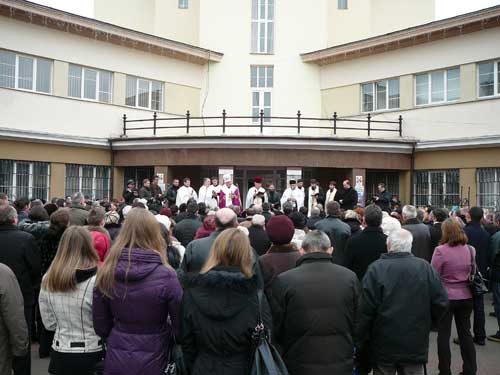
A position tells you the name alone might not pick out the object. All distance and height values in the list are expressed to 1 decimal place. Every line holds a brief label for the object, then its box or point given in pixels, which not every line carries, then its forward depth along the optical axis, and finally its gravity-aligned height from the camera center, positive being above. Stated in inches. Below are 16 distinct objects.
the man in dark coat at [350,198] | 657.6 +1.3
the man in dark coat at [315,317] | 164.7 -37.8
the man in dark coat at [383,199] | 658.2 +0.5
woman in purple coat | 149.4 -30.2
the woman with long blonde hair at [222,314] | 145.9 -32.8
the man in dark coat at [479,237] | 350.6 -24.7
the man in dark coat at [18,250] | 237.5 -25.3
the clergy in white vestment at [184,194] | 695.7 +4.2
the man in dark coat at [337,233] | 321.8 -21.1
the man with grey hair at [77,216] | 314.5 -12.2
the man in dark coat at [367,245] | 259.6 -23.0
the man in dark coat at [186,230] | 330.0 -20.8
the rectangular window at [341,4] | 1037.8 +389.5
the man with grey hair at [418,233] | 331.6 -21.3
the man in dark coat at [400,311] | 183.6 -39.6
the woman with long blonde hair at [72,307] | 169.0 -36.1
